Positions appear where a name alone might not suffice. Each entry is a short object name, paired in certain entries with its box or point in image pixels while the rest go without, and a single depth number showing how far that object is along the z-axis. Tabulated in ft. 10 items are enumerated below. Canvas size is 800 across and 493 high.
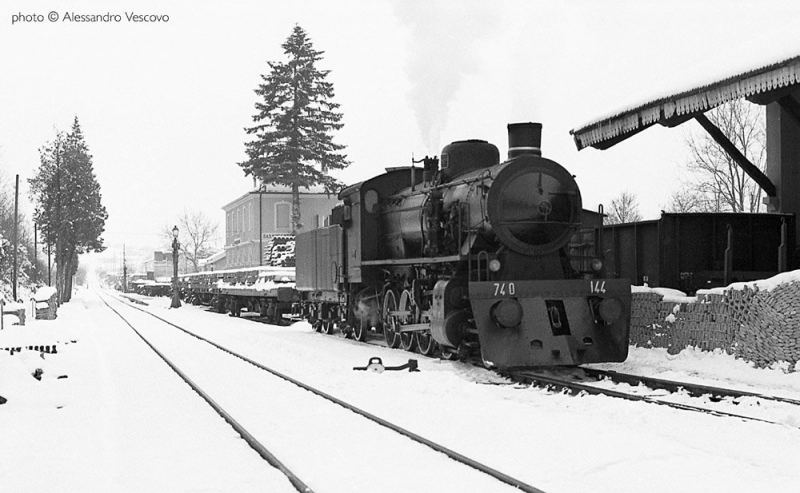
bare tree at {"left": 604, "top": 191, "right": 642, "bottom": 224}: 212.64
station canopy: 37.55
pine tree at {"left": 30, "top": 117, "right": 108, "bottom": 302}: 181.57
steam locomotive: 35.37
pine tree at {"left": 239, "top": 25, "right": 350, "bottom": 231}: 149.07
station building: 215.10
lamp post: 133.90
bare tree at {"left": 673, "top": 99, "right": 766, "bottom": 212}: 117.50
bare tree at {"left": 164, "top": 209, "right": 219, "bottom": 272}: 371.76
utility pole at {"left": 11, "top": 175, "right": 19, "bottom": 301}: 120.68
